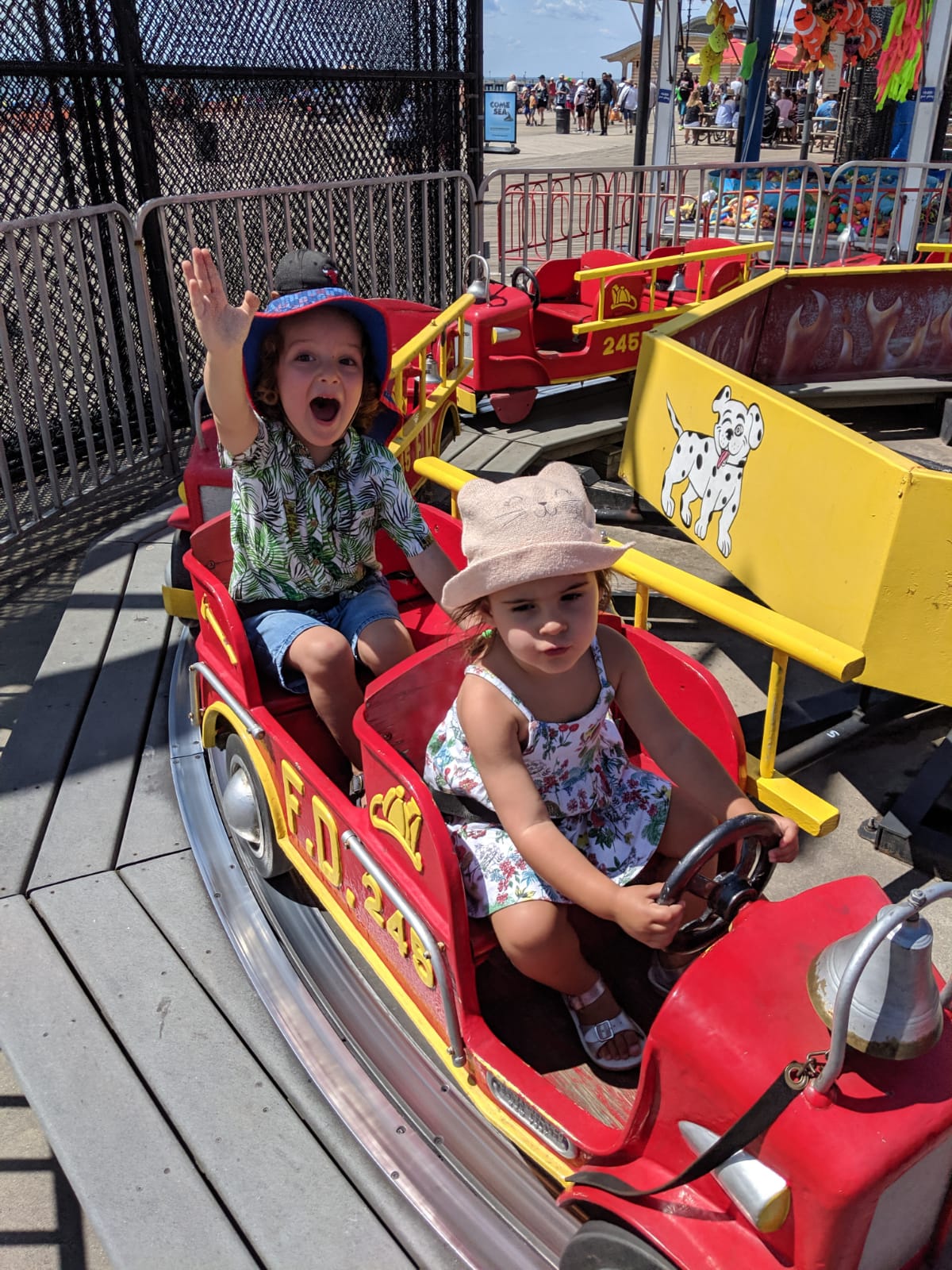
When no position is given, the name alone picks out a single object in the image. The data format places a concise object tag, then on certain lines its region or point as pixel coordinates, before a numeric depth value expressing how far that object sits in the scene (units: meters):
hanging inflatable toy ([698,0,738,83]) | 13.08
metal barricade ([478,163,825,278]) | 9.24
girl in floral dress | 1.74
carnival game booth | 9.59
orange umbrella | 21.69
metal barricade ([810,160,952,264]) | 9.77
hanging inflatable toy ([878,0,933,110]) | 10.98
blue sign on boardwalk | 25.27
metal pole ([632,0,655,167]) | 9.74
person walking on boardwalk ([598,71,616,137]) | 33.62
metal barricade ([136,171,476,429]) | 5.47
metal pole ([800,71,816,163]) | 14.19
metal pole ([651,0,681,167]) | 11.20
